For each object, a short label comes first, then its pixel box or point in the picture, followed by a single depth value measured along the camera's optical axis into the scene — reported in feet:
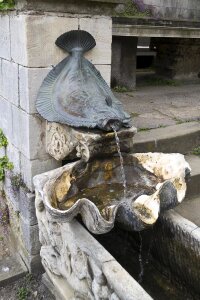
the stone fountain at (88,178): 8.02
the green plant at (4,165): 12.17
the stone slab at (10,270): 11.34
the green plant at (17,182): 11.45
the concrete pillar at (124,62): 20.65
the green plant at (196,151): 13.90
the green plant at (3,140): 12.44
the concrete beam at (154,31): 18.20
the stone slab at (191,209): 10.96
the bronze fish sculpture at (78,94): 8.81
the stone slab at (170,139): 12.69
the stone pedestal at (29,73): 9.38
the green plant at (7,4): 9.58
